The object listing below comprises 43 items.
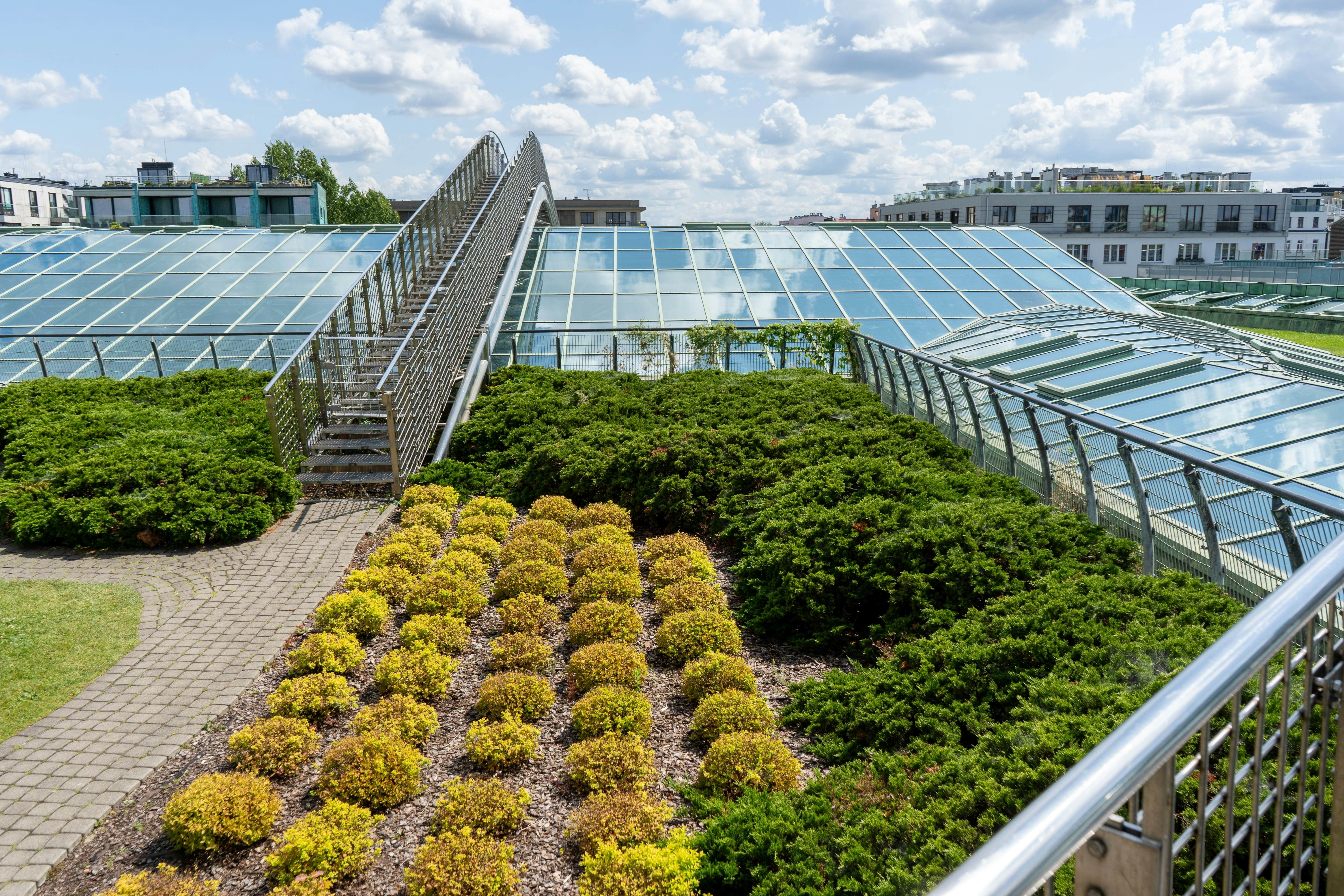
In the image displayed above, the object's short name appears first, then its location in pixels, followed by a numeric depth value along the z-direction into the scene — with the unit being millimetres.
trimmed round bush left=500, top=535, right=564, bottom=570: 9539
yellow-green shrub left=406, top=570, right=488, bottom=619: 8344
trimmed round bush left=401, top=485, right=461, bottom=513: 11672
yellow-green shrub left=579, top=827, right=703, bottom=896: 4496
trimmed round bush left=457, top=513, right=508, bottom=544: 10641
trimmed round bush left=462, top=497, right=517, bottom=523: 11391
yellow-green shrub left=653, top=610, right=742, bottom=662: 7395
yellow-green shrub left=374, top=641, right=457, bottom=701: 6828
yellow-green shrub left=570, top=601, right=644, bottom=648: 7594
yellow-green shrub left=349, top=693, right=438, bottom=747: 6117
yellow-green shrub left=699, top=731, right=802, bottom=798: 5469
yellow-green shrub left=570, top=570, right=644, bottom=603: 8500
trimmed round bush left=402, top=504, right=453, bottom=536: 10898
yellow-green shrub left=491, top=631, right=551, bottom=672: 7188
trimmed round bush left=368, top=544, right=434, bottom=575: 9484
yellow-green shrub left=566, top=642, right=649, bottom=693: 6812
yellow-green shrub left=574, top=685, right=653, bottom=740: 6160
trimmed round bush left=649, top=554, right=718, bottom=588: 8898
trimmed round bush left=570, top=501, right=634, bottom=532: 10805
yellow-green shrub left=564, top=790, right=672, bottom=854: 4953
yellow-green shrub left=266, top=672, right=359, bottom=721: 6445
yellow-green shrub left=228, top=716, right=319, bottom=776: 5840
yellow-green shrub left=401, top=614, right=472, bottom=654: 7551
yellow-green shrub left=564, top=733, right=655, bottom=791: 5539
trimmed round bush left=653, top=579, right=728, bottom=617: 8195
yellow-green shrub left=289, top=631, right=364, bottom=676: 7121
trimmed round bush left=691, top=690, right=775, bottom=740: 6121
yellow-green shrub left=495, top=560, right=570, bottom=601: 8727
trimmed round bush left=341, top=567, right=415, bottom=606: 8797
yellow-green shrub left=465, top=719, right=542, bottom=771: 5852
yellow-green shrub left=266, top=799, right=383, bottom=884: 4809
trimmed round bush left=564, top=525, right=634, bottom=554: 10000
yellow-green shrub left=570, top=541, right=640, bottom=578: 9078
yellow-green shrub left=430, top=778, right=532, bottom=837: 5102
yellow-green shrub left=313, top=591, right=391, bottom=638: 7891
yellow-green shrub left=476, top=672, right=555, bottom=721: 6461
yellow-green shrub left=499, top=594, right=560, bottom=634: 7926
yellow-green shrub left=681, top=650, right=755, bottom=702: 6715
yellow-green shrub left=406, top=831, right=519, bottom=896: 4562
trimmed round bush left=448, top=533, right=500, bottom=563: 9820
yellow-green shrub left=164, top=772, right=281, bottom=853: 5066
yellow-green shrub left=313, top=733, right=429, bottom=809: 5465
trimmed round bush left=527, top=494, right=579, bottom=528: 11188
